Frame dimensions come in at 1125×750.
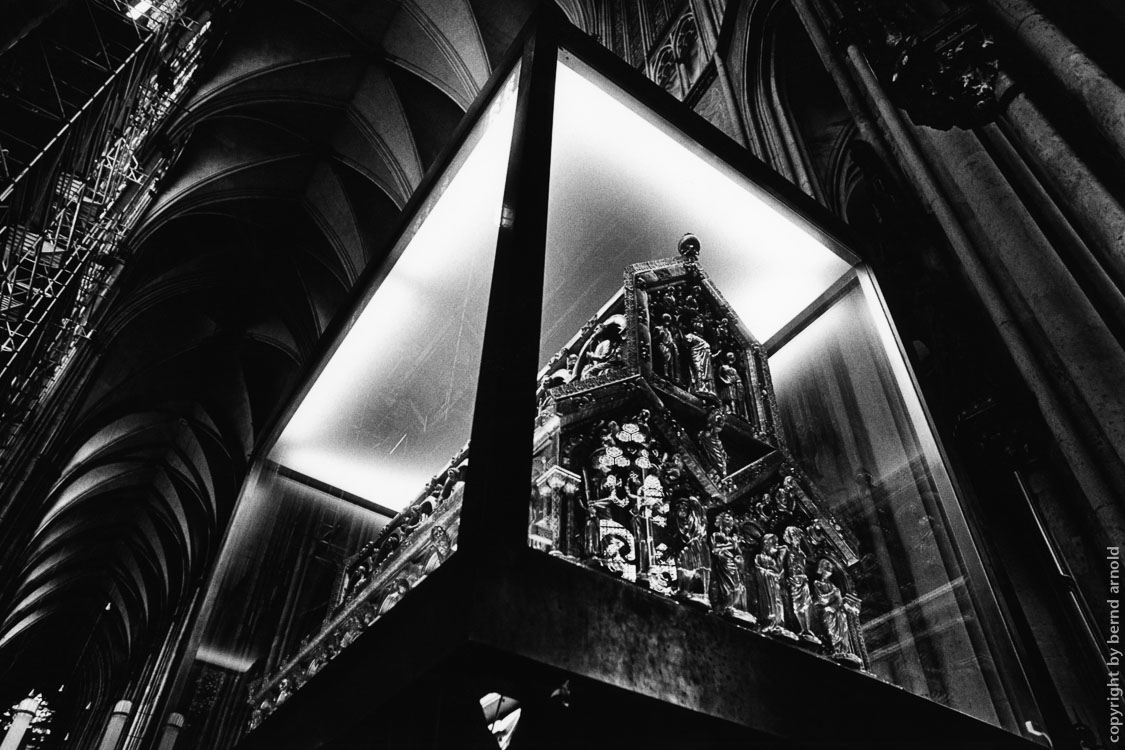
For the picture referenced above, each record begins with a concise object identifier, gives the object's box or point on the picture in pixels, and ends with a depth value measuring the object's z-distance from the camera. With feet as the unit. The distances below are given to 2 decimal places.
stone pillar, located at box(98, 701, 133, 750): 64.95
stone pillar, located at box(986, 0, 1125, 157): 6.75
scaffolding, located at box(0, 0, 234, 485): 21.30
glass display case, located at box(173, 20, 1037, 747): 3.96
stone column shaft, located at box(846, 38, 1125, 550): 6.91
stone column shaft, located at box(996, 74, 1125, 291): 7.04
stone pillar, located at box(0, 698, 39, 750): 59.88
